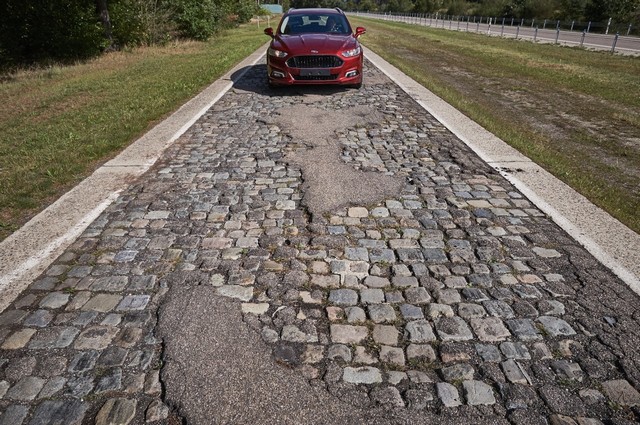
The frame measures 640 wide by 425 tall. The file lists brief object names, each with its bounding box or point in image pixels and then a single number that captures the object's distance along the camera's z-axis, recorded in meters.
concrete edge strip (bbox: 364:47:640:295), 3.70
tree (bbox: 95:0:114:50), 18.64
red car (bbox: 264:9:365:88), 9.42
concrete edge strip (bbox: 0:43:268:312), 3.50
